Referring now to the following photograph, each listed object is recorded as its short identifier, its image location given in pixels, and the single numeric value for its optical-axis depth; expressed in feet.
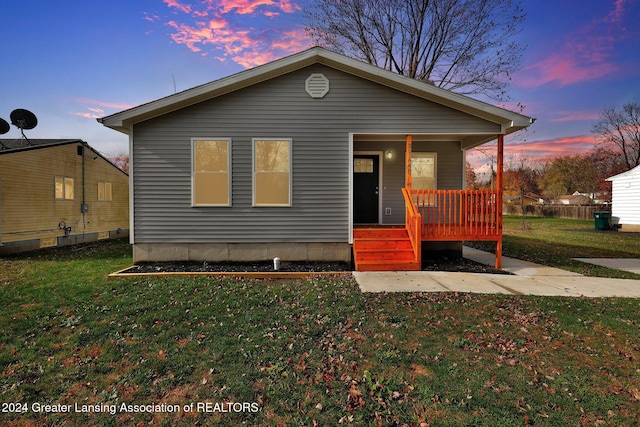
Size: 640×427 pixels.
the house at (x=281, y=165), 23.57
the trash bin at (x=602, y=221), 57.77
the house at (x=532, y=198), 156.52
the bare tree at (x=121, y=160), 131.44
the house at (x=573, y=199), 145.63
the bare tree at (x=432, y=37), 49.70
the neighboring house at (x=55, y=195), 31.63
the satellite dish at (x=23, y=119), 36.45
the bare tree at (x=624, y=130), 104.70
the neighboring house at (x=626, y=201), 54.39
